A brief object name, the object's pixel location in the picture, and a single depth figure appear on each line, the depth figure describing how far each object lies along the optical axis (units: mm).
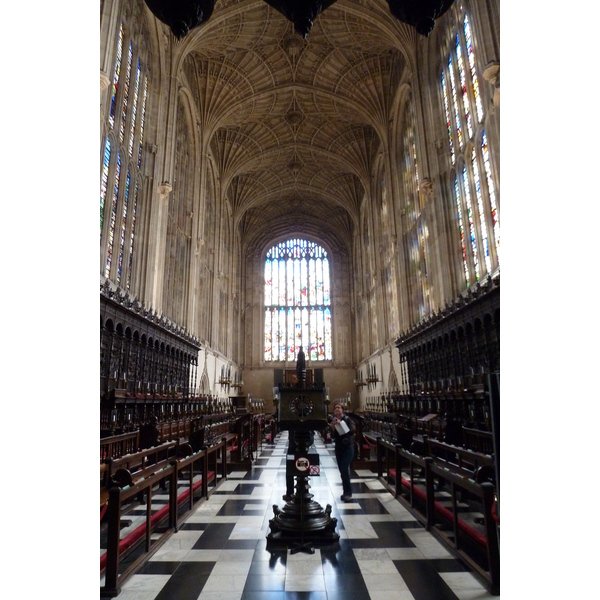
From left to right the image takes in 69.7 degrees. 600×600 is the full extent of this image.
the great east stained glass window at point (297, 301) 34312
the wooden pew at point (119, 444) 5716
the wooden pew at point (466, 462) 3491
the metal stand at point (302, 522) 4258
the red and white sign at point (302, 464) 4547
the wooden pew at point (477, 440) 6063
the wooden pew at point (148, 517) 3273
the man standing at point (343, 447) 5988
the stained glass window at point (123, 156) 11047
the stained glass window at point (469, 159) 10711
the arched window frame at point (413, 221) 16641
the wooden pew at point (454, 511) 3221
